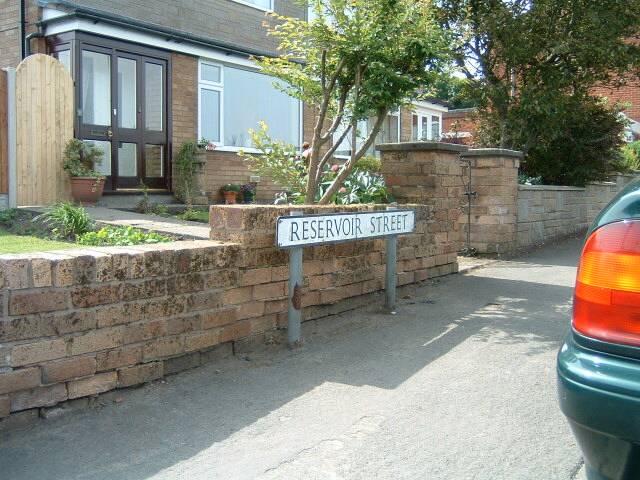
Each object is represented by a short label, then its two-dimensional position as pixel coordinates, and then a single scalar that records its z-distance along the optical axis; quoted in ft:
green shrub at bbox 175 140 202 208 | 38.93
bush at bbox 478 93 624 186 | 40.27
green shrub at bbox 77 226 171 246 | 20.13
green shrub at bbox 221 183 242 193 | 41.70
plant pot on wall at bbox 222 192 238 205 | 41.39
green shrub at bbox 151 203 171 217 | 33.00
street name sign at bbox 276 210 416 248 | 15.84
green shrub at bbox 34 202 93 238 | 23.04
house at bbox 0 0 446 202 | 35.12
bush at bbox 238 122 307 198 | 25.23
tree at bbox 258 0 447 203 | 21.50
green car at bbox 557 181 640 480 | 6.71
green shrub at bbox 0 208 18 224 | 25.95
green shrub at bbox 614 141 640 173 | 51.78
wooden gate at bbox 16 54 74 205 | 29.68
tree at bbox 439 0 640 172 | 36.27
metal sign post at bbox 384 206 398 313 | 20.36
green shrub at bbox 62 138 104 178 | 31.37
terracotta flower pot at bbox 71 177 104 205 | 31.58
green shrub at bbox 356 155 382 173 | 36.19
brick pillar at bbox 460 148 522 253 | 33.01
